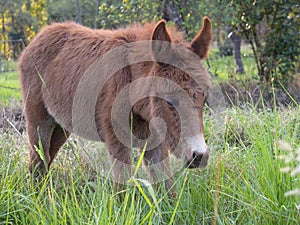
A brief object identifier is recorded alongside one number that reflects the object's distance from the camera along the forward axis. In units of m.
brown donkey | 2.64
